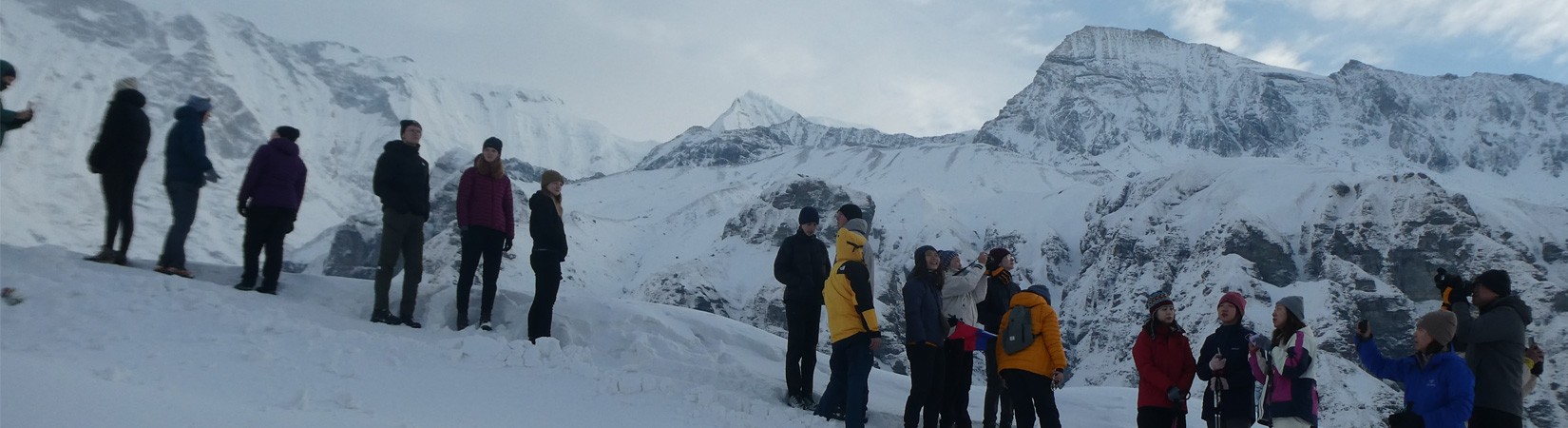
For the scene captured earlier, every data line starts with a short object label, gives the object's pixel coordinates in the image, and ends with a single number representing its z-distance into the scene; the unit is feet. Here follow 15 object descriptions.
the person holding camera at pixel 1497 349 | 22.21
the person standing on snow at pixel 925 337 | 26.99
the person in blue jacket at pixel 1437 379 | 21.59
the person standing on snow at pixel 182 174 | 31.89
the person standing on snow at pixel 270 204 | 32.01
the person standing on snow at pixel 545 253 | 31.73
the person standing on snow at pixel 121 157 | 31.58
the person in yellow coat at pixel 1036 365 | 25.99
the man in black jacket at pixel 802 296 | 29.30
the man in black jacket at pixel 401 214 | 31.86
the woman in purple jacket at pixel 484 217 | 32.60
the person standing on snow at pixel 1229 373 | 24.26
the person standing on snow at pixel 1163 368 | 24.53
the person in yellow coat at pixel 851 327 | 26.27
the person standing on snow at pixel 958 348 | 28.60
